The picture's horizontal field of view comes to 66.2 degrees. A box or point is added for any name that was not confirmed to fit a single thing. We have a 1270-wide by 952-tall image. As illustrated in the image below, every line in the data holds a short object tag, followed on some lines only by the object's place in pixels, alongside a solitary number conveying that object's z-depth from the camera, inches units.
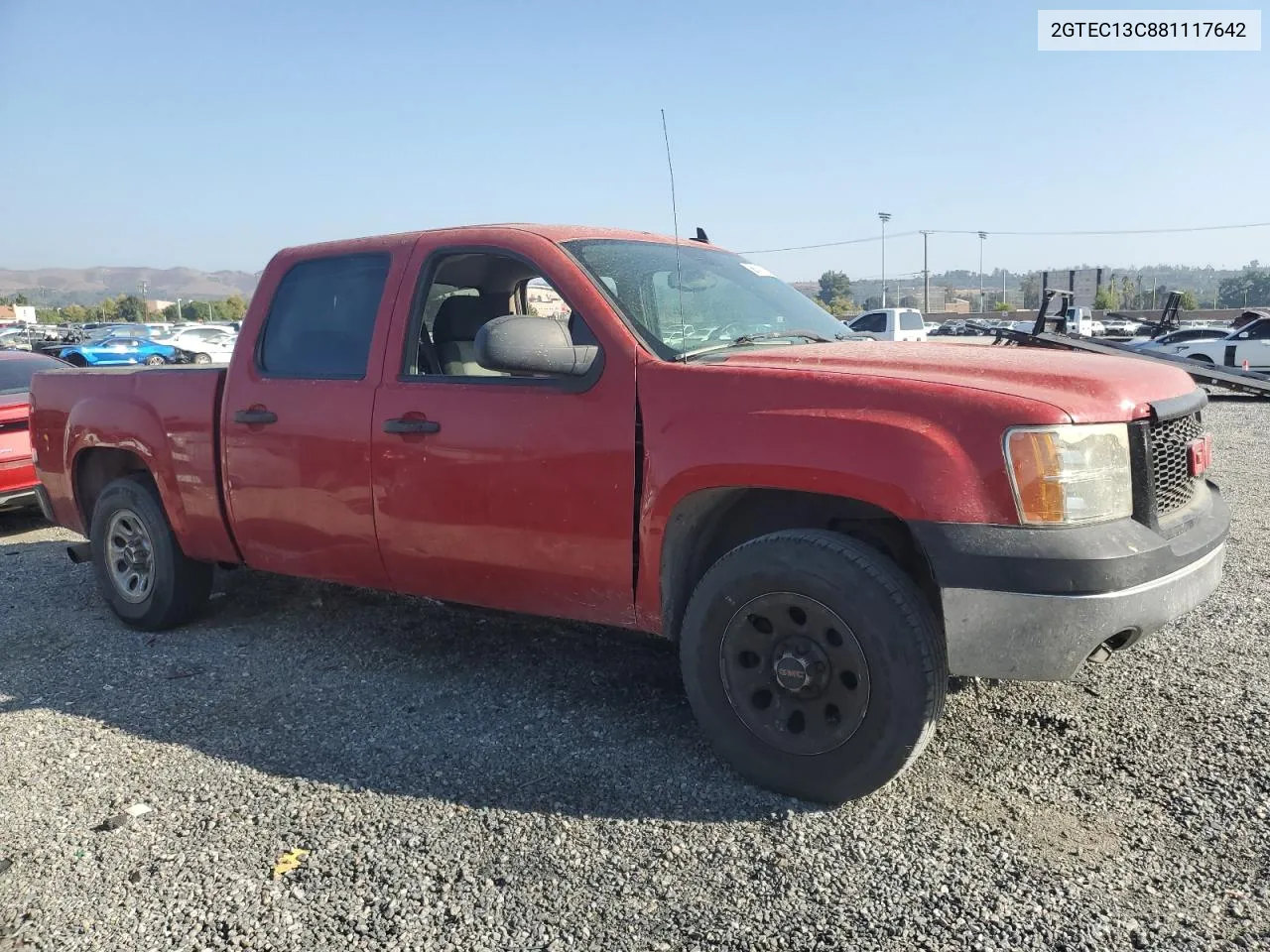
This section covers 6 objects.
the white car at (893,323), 951.0
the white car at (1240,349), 887.1
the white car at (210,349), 1558.8
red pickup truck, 110.0
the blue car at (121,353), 1288.1
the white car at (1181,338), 904.4
